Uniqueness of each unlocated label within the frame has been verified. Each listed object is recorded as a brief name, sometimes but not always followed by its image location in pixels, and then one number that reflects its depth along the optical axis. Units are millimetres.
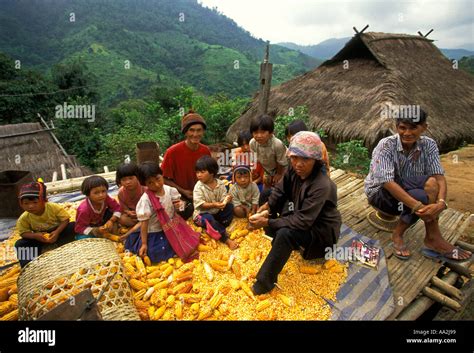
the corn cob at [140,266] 2889
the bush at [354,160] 7323
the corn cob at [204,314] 2465
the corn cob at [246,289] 2636
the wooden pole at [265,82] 6584
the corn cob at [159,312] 2474
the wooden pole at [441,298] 2658
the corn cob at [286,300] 2566
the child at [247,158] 4094
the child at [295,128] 3709
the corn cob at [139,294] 2653
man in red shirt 3848
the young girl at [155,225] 3072
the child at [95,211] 3146
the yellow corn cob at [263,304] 2518
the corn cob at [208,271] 2841
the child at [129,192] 3319
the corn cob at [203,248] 3238
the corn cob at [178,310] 2494
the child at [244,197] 3775
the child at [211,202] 3391
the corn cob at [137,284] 2725
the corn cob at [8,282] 2825
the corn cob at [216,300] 2551
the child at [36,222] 2885
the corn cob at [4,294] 2719
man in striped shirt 2949
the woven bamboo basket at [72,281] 2150
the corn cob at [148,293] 2650
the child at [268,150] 3707
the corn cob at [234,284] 2735
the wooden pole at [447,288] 2742
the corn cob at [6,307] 2570
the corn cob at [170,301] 2576
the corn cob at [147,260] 3029
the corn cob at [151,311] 2502
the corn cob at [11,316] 2461
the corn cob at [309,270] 2877
